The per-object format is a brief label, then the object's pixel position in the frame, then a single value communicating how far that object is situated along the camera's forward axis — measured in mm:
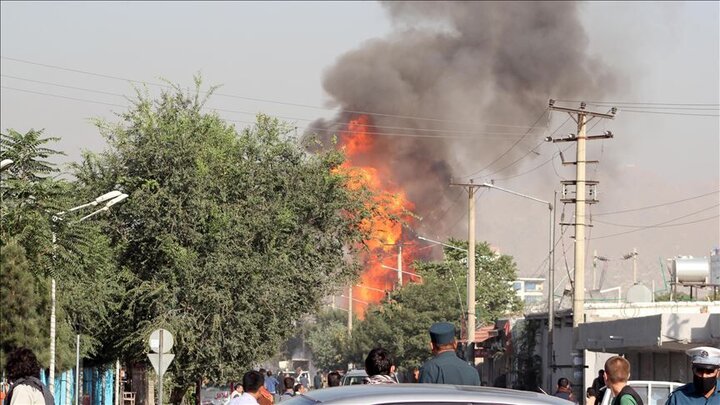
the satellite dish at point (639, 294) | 61781
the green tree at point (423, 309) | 93062
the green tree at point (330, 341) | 129212
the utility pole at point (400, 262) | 94200
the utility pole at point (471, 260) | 59688
